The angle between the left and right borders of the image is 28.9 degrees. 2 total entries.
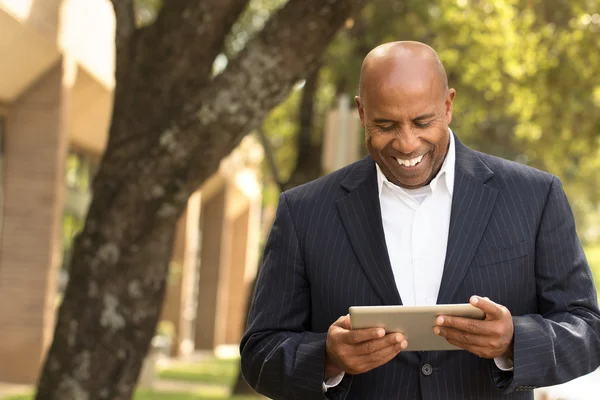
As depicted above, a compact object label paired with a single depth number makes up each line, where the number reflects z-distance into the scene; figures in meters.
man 3.51
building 15.12
